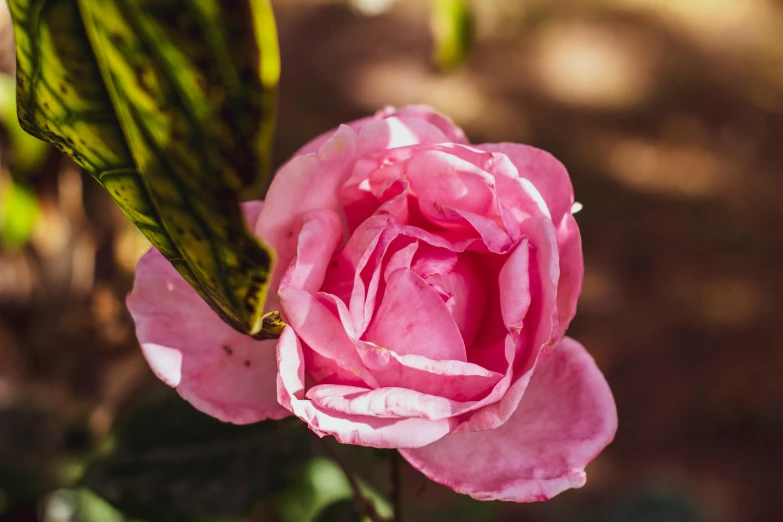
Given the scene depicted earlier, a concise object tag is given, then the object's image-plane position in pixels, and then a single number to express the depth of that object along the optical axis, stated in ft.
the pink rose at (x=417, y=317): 0.82
